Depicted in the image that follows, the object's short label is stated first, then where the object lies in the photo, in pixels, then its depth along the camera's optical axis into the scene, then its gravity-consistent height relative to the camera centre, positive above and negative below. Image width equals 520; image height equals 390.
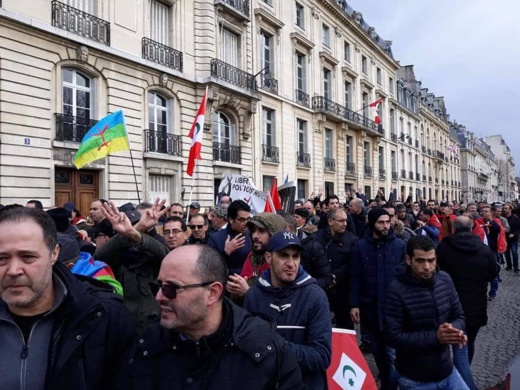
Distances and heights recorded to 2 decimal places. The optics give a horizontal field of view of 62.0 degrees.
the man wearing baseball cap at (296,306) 2.43 -0.61
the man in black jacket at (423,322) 2.99 -0.85
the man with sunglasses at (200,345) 1.69 -0.57
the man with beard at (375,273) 4.43 -0.73
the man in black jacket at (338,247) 5.20 -0.53
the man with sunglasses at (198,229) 5.31 -0.30
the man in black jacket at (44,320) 1.67 -0.46
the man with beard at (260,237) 3.38 -0.26
